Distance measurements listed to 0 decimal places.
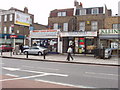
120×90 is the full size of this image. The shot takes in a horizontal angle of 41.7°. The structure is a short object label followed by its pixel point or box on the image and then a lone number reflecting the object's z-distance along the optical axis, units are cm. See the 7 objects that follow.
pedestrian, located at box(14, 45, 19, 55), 2487
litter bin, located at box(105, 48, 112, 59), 2008
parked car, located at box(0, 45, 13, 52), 3266
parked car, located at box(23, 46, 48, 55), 2468
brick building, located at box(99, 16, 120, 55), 2190
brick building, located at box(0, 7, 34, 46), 3875
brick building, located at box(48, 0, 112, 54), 2467
